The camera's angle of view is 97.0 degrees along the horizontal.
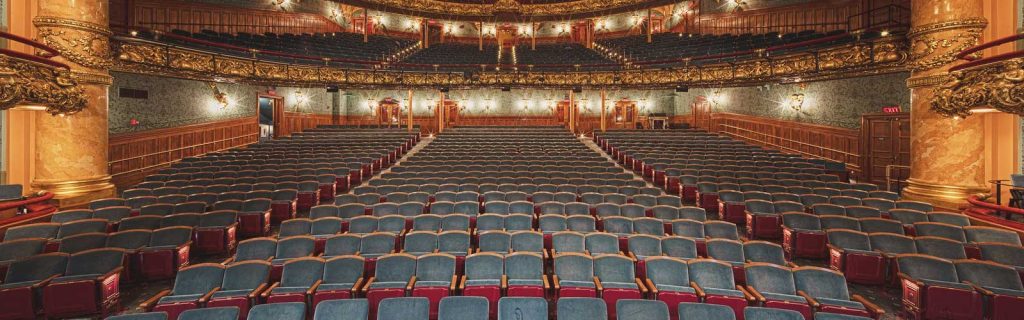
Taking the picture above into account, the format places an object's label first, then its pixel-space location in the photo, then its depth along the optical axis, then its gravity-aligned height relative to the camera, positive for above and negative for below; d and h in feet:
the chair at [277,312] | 12.10 -4.30
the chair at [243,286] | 13.97 -4.45
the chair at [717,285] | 14.29 -4.46
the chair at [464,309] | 12.41 -4.30
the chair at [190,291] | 13.62 -4.51
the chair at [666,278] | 14.79 -4.30
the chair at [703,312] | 12.00 -4.23
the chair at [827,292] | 13.88 -4.55
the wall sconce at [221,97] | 52.54 +6.33
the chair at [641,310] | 12.16 -4.23
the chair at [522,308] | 12.59 -4.36
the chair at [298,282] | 14.43 -4.39
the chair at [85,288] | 14.66 -4.52
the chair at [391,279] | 14.69 -4.37
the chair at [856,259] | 18.20 -4.29
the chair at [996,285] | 14.20 -4.37
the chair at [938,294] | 14.66 -4.59
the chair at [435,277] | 14.83 -4.36
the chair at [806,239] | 21.08 -3.99
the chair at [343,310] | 12.28 -4.31
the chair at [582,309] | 12.38 -4.30
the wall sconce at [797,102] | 51.13 +5.88
